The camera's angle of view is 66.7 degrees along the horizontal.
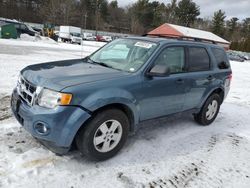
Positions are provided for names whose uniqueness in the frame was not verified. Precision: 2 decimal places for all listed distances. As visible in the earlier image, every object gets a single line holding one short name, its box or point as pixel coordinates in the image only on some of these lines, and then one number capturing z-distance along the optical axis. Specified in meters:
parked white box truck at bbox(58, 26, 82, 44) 26.80
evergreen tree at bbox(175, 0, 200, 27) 62.20
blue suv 2.32
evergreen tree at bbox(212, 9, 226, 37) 58.66
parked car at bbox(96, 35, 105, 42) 36.85
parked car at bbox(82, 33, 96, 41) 37.01
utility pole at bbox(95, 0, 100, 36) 53.48
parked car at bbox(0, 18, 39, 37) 20.24
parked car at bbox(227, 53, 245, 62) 28.98
